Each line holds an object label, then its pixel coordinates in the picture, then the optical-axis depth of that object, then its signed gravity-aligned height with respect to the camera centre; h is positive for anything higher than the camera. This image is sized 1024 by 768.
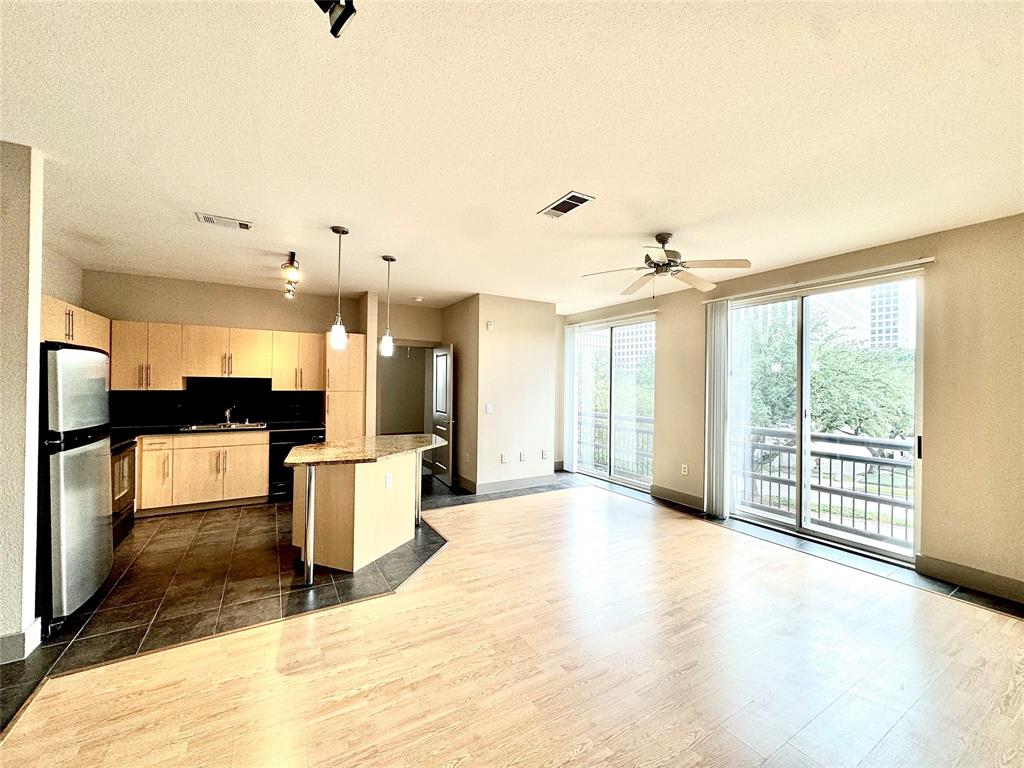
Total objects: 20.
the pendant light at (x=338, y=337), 3.62 +0.42
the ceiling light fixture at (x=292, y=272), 3.77 +1.02
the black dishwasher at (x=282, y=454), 5.38 -0.91
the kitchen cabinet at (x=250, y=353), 5.31 +0.40
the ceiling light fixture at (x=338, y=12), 0.98 +0.89
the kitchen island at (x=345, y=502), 3.26 -0.99
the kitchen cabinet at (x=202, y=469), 4.64 -1.00
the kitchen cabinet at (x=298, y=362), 5.60 +0.31
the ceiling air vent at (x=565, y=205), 2.81 +1.28
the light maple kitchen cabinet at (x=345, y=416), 5.71 -0.43
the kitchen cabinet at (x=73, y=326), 3.45 +0.53
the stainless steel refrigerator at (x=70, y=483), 2.48 -0.64
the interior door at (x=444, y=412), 6.33 -0.42
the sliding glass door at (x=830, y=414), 3.78 -0.25
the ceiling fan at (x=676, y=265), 3.29 +0.99
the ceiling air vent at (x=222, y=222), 3.23 +1.30
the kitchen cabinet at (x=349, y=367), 5.72 +0.25
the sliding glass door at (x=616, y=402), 6.31 -0.24
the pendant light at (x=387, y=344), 4.22 +0.42
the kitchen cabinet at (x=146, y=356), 4.77 +0.32
